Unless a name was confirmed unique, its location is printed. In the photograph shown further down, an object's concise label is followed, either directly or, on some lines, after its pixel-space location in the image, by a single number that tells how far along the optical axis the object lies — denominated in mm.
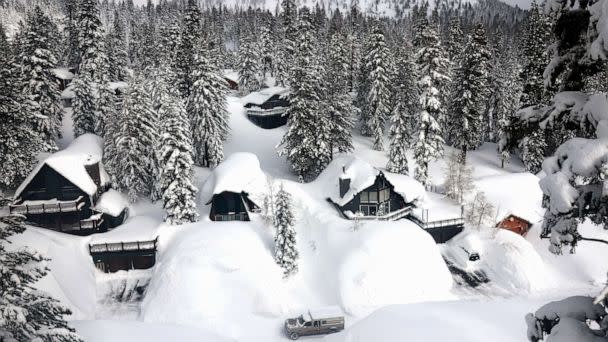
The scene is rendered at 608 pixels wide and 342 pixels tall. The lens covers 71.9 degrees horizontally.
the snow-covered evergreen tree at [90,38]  56688
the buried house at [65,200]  37438
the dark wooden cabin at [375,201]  41156
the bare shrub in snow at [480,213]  42250
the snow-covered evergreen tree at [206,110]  51125
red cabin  42938
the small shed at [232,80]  88544
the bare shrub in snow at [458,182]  44938
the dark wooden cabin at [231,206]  40719
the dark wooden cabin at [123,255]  35375
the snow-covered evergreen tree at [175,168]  37094
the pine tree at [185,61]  54469
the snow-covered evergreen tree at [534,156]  51575
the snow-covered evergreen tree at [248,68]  76562
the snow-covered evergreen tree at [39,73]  47281
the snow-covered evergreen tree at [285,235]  33562
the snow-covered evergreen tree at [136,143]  42031
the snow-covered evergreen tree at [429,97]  42219
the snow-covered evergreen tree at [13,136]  34375
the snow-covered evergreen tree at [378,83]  56594
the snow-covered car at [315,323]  27703
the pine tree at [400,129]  48906
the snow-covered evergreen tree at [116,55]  72656
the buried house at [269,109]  68562
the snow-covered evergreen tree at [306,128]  47906
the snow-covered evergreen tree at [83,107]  50406
